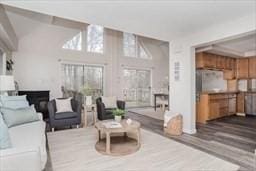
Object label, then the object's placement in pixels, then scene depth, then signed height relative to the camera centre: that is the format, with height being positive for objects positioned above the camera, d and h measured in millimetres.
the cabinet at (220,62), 5826 +870
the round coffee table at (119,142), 2824 -1101
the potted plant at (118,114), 3358 -559
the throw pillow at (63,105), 4254 -478
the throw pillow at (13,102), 2869 -265
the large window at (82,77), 6586 +387
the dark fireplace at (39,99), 4939 -381
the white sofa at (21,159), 1305 -584
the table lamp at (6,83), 3167 +74
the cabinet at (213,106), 5184 -661
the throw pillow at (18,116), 2717 -494
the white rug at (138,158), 2377 -1132
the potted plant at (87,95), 4814 -258
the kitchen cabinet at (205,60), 5262 +846
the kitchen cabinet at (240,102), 6383 -633
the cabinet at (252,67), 6264 +717
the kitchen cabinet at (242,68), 6426 +702
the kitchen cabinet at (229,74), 6598 +478
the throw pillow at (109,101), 4961 -450
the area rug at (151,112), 6070 -1050
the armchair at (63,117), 3992 -734
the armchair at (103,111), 4611 -701
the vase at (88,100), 4804 -390
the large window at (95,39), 7039 +2053
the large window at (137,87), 8125 -29
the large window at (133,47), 8008 +1950
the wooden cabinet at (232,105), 6134 -691
